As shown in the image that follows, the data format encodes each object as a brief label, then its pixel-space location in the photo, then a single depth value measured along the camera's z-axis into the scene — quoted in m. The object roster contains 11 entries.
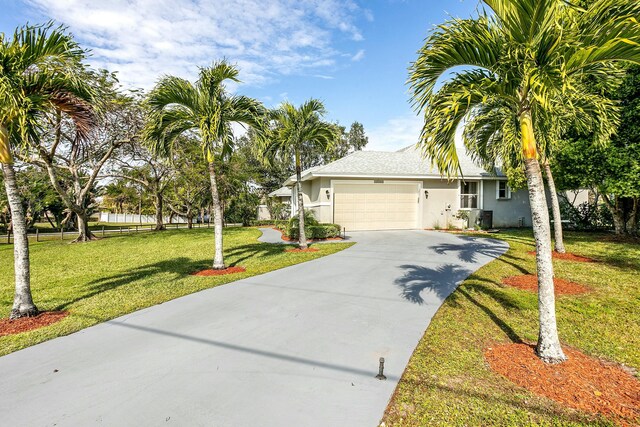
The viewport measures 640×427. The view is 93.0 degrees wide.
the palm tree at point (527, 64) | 3.34
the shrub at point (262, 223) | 31.76
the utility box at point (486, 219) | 17.12
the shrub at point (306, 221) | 15.51
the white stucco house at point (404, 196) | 16.52
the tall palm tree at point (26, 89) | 4.86
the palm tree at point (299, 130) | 11.69
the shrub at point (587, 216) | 16.05
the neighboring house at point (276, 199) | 31.25
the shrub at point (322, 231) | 14.31
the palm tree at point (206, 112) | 8.03
